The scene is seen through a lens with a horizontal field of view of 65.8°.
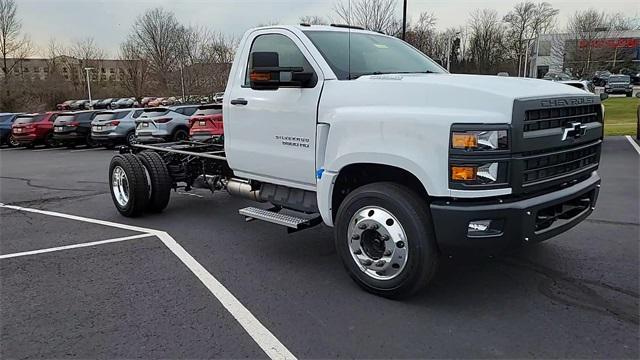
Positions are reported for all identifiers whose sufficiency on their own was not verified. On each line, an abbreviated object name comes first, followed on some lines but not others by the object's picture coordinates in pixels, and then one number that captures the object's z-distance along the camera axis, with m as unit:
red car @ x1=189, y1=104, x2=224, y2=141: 10.70
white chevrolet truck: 3.40
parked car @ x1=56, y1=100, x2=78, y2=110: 52.53
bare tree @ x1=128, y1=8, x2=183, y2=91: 50.06
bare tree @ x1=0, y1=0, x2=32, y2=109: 55.34
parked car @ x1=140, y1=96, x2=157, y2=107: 53.62
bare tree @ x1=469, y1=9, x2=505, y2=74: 56.41
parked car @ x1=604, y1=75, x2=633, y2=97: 46.31
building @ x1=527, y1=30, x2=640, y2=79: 50.16
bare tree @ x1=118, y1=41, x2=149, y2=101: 56.49
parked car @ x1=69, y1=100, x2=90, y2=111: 51.23
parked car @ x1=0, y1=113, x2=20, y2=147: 25.80
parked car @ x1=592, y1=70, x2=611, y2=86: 50.90
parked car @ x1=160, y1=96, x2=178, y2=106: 44.99
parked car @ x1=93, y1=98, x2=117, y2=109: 48.42
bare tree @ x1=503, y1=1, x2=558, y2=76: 65.44
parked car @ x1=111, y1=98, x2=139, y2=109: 49.66
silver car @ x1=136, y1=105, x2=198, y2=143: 17.67
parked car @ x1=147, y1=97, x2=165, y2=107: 48.24
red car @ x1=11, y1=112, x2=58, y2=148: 23.61
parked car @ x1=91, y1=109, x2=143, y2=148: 19.97
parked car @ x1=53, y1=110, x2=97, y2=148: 22.12
